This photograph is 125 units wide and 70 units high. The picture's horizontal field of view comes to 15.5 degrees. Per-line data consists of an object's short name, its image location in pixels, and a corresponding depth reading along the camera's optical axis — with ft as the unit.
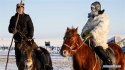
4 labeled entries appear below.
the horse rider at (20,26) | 43.19
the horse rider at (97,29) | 42.39
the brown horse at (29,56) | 42.24
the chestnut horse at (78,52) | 39.27
